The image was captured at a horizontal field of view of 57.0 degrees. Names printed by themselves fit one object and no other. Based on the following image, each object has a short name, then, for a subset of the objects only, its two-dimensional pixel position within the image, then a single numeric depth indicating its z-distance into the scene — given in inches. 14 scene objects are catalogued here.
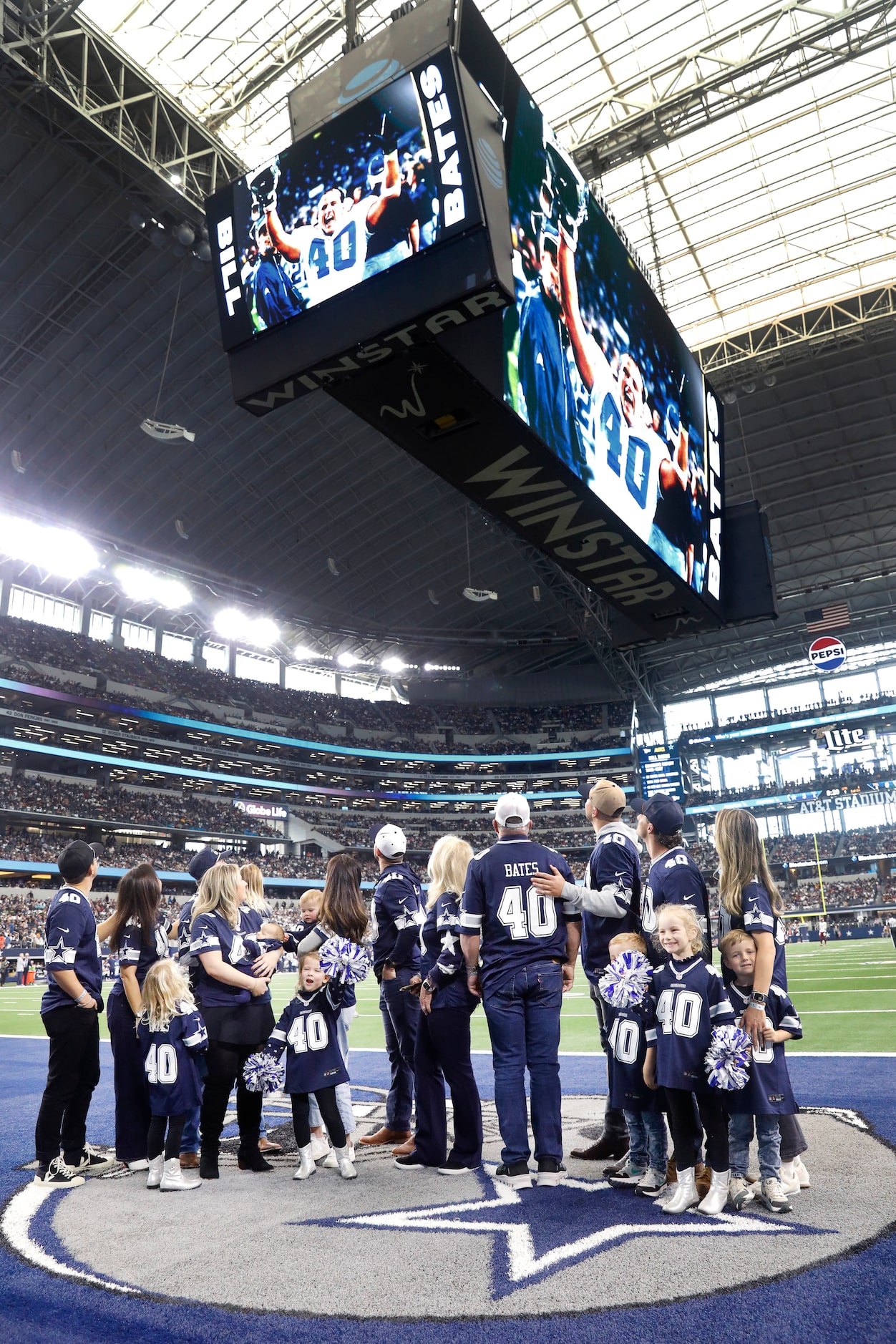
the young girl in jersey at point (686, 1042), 157.1
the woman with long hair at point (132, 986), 213.9
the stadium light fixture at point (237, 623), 1808.6
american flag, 1546.5
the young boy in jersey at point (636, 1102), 173.3
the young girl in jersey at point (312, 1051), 198.8
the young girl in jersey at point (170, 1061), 194.9
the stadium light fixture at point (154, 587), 1637.6
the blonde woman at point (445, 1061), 199.6
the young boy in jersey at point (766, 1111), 154.8
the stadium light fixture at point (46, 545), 1477.6
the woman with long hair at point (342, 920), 217.0
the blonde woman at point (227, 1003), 202.7
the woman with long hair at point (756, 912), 165.5
